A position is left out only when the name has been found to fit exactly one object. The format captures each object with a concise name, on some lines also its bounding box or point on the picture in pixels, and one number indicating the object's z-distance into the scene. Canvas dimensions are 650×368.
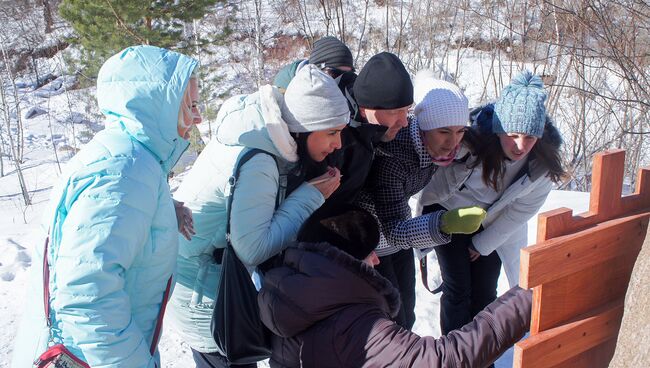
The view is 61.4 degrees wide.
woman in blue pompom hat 2.36
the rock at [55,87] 20.06
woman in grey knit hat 1.70
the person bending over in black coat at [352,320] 1.35
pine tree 10.28
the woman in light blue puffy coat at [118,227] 1.32
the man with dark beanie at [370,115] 2.08
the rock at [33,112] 19.12
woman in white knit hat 2.23
